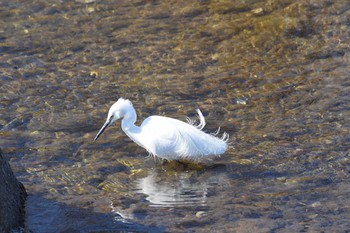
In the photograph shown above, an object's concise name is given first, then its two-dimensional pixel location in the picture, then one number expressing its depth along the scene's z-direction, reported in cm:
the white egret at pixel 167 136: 1338
